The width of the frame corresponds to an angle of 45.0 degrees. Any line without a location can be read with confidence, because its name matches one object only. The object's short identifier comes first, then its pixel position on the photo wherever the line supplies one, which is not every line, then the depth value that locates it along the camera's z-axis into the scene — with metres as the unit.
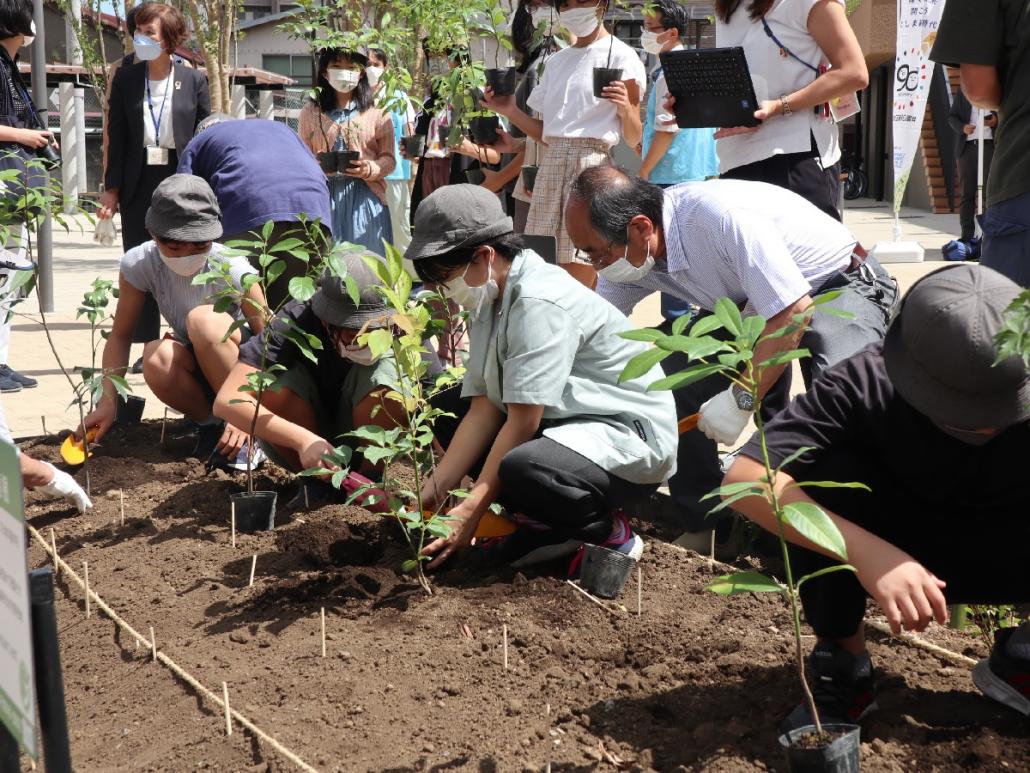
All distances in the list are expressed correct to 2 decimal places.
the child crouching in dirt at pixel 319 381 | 3.56
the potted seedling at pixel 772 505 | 1.78
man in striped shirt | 3.13
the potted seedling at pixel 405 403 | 2.91
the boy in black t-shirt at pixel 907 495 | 1.95
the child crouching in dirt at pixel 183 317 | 4.09
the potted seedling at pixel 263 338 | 3.31
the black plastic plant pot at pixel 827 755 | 1.91
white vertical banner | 9.46
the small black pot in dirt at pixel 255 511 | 3.65
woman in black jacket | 5.98
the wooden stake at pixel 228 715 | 2.40
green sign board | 1.35
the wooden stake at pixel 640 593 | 2.90
